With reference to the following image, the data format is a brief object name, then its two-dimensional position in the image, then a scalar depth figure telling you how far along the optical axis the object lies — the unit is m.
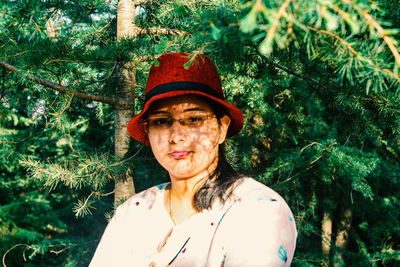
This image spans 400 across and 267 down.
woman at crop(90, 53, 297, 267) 1.25
